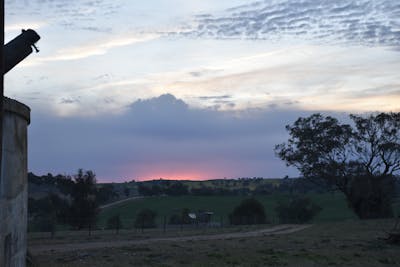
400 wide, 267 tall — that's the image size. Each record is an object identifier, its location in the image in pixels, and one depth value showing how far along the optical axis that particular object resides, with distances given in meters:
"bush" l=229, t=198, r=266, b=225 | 64.25
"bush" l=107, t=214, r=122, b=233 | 53.88
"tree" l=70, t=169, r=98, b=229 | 50.75
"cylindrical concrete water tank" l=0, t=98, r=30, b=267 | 6.61
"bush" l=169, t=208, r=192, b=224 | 63.88
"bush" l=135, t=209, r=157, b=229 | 57.61
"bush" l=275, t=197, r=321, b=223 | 71.00
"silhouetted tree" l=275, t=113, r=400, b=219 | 58.69
